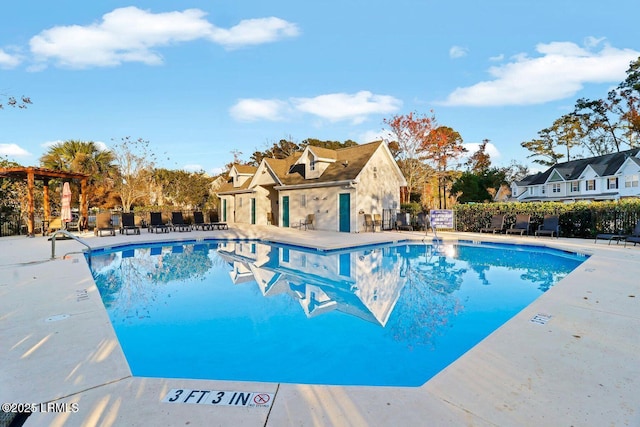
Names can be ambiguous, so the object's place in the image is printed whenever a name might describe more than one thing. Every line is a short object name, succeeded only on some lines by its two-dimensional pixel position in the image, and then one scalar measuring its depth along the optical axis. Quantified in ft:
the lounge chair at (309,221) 64.34
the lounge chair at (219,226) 65.77
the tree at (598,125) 129.39
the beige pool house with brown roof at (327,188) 59.16
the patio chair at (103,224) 52.80
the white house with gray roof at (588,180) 109.19
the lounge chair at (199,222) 63.77
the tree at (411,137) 83.46
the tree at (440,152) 84.38
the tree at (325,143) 131.98
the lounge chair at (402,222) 59.88
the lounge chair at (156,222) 58.90
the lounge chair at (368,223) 59.82
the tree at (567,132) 139.74
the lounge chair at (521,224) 49.19
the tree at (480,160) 141.59
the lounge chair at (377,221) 60.54
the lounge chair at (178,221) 63.81
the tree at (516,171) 168.55
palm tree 78.54
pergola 50.98
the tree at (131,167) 88.89
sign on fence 50.21
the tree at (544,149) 151.74
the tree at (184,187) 98.89
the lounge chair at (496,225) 52.26
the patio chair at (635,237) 35.60
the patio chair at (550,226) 46.06
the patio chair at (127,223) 56.62
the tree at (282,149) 126.31
